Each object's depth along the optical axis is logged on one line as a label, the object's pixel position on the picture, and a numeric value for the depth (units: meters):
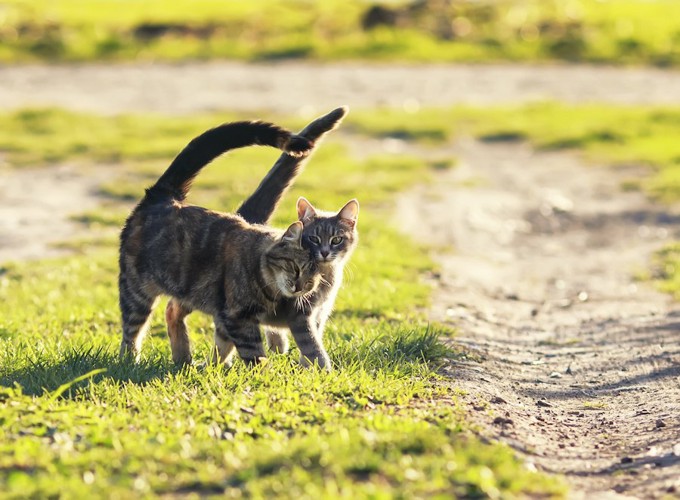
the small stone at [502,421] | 12.29
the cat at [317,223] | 14.47
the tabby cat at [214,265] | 13.86
